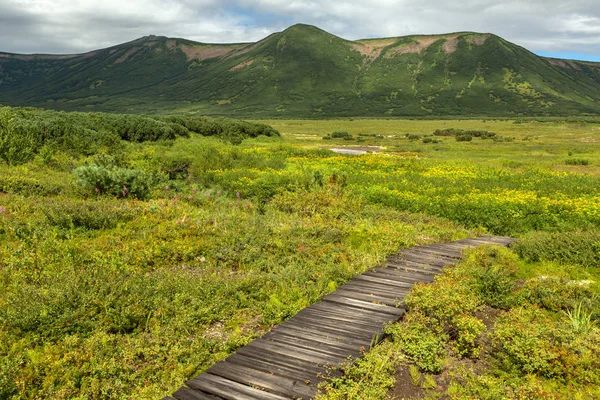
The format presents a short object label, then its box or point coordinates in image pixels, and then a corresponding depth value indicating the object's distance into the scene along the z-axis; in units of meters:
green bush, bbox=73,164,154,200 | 15.95
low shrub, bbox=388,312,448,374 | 6.13
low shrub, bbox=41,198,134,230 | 11.79
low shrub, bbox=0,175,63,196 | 15.14
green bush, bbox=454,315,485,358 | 6.51
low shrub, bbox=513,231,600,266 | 10.55
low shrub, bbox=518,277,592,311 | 8.06
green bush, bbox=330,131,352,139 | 61.66
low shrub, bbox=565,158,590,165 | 32.44
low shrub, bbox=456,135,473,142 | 58.03
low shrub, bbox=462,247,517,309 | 8.36
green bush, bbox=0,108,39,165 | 19.67
